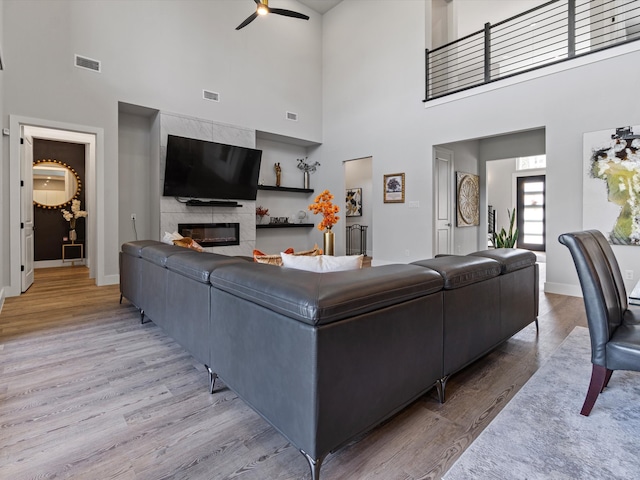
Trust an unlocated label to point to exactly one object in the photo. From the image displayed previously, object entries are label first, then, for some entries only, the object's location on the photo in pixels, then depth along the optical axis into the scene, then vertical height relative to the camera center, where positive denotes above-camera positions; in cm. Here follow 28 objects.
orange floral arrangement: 350 +25
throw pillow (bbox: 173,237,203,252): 319 -10
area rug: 131 -93
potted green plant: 627 -14
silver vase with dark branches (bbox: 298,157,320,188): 805 +159
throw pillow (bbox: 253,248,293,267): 221 -18
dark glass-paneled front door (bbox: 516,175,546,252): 995 +67
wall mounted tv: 556 +115
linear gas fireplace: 591 +0
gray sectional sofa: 121 -46
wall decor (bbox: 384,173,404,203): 639 +90
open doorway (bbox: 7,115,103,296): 430 +77
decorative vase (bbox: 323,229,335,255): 354 -10
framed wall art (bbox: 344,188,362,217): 975 +92
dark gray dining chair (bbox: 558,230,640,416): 152 -44
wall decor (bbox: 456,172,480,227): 669 +72
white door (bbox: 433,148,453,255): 610 +63
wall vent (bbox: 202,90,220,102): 594 +250
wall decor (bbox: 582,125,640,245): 387 +61
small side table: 691 -41
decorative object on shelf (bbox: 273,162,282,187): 750 +142
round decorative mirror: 663 +101
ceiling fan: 401 +286
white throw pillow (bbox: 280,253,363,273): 178 -17
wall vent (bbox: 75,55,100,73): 473 +246
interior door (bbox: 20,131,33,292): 444 +32
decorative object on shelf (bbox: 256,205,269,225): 734 +44
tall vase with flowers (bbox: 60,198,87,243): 690 +37
